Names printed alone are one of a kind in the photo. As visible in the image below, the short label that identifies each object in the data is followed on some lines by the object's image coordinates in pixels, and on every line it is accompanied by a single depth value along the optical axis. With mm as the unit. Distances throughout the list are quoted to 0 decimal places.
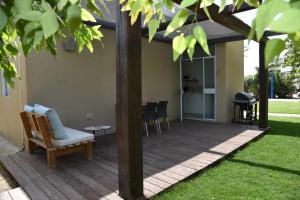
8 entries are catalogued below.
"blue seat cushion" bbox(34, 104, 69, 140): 4055
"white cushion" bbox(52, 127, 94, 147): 4086
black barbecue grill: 8055
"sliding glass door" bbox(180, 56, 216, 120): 8672
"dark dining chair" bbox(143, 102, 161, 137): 6346
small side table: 5426
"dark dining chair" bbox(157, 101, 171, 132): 6763
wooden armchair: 4000
